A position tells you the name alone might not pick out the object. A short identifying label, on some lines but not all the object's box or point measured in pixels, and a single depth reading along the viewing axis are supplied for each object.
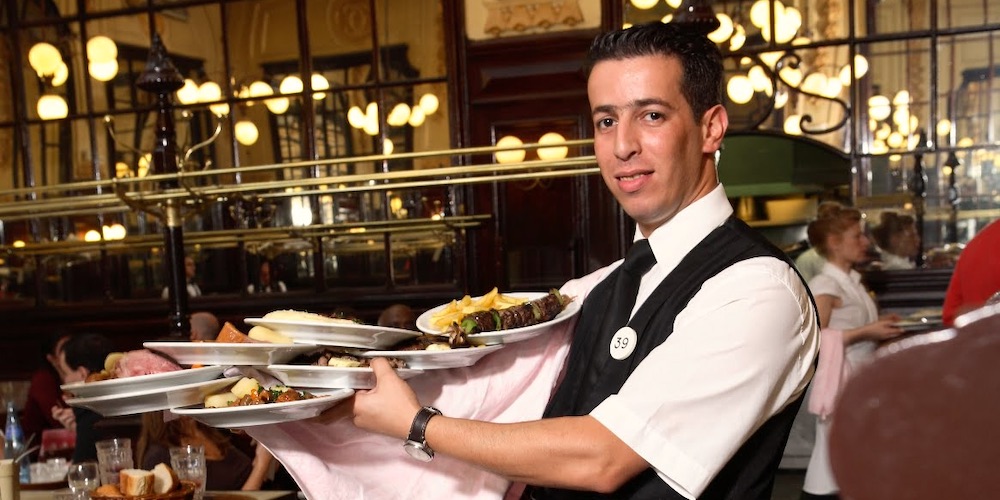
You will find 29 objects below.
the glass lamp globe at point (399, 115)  5.43
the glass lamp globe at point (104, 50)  6.01
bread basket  2.17
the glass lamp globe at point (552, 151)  5.10
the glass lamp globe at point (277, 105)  5.67
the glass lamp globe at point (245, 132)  5.71
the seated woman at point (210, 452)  3.19
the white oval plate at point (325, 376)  1.40
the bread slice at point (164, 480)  2.23
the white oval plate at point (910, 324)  3.91
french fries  1.55
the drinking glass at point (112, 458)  2.67
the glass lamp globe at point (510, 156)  5.05
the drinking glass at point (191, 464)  2.61
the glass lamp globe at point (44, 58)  6.16
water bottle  3.49
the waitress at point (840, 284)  4.00
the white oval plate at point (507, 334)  1.46
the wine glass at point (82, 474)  2.64
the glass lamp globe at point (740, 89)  4.97
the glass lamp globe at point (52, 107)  6.14
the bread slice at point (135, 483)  2.15
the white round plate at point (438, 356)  1.41
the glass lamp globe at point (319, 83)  5.60
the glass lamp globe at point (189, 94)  5.79
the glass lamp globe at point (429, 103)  5.41
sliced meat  1.50
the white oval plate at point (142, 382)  1.40
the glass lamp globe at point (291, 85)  5.65
